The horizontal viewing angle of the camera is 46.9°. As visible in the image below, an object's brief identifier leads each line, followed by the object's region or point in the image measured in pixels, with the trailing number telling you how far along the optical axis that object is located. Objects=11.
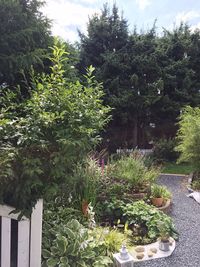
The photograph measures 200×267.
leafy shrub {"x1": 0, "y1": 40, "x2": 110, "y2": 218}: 1.49
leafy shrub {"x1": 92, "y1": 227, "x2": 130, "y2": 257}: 2.35
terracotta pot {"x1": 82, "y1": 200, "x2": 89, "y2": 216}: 2.87
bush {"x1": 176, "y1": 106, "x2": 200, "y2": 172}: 4.98
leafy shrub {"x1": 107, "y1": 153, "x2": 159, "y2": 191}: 3.83
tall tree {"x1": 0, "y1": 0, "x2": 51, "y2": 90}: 3.80
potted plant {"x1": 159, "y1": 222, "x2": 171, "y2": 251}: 2.56
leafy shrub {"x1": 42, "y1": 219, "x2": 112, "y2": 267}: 1.95
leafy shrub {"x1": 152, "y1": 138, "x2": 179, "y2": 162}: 7.20
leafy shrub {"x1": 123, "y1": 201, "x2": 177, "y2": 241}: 2.76
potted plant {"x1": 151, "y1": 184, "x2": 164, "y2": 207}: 3.70
